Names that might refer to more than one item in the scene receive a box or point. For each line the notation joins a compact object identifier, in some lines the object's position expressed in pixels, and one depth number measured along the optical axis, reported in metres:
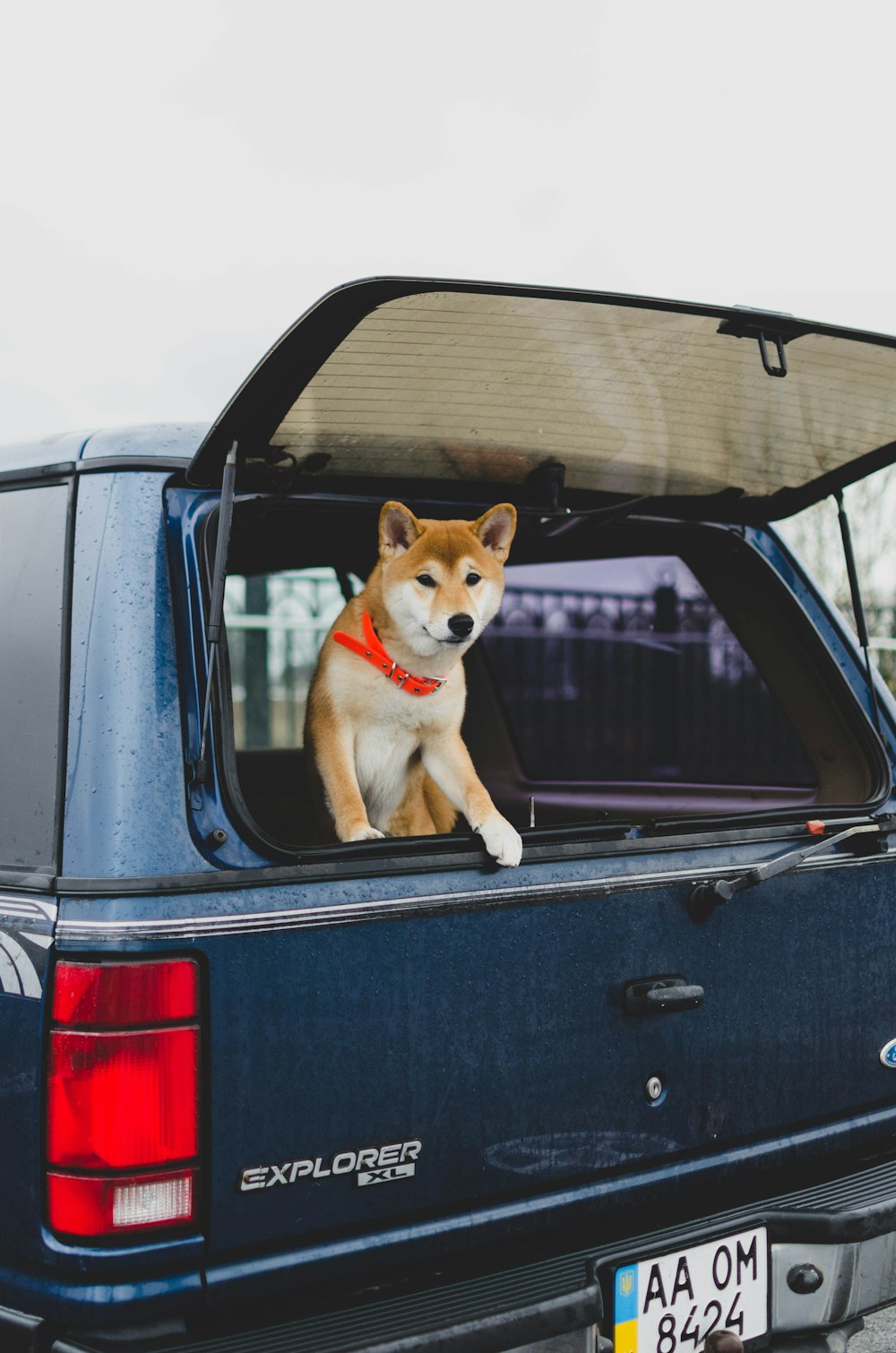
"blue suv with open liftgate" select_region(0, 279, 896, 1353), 1.75
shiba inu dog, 2.71
